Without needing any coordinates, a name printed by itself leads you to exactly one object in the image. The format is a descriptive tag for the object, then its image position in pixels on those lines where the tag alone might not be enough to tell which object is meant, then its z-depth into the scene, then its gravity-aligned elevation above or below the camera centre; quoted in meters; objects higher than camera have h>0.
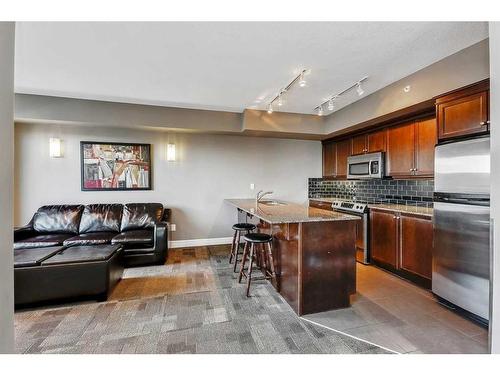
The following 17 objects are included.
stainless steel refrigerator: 1.94 -0.35
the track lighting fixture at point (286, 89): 2.62 +1.28
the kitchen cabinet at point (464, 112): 2.00 +0.70
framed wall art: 3.97 +0.36
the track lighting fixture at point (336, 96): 2.83 +1.29
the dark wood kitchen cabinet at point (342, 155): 4.36 +0.61
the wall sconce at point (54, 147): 3.78 +0.64
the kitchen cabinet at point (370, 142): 3.59 +0.74
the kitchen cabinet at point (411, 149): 2.90 +0.51
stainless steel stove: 3.47 -0.66
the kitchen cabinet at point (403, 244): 2.66 -0.74
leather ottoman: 2.20 -0.89
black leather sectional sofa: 2.24 -0.75
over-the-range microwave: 3.55 +0.34
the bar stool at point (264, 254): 2.55 -0.82
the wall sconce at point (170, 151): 4.26 +0.65
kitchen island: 2.14 -0.71
